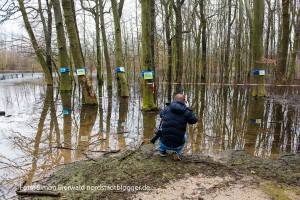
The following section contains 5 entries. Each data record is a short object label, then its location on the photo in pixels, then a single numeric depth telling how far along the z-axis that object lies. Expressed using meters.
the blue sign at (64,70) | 14.04
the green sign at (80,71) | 9.39
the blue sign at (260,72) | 12.49
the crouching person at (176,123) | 4.10
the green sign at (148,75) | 8.34
